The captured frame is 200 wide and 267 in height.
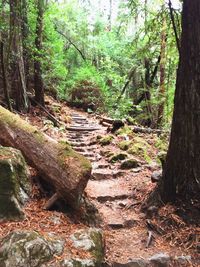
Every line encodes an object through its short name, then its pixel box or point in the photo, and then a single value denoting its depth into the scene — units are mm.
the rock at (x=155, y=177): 4344
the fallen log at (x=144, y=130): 7772
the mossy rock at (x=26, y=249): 2112
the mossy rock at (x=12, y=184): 2637
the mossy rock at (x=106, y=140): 6718
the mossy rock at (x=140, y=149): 5753
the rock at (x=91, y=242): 2477
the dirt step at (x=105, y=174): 4908
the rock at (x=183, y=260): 2850
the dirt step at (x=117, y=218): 3518
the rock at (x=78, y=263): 2212
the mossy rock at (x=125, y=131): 7255
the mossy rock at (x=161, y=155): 5195
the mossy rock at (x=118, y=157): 5624
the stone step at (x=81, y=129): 8340
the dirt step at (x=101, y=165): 5342
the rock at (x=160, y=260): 2812
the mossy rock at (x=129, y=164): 5309
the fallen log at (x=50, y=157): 2958
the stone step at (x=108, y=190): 4156
